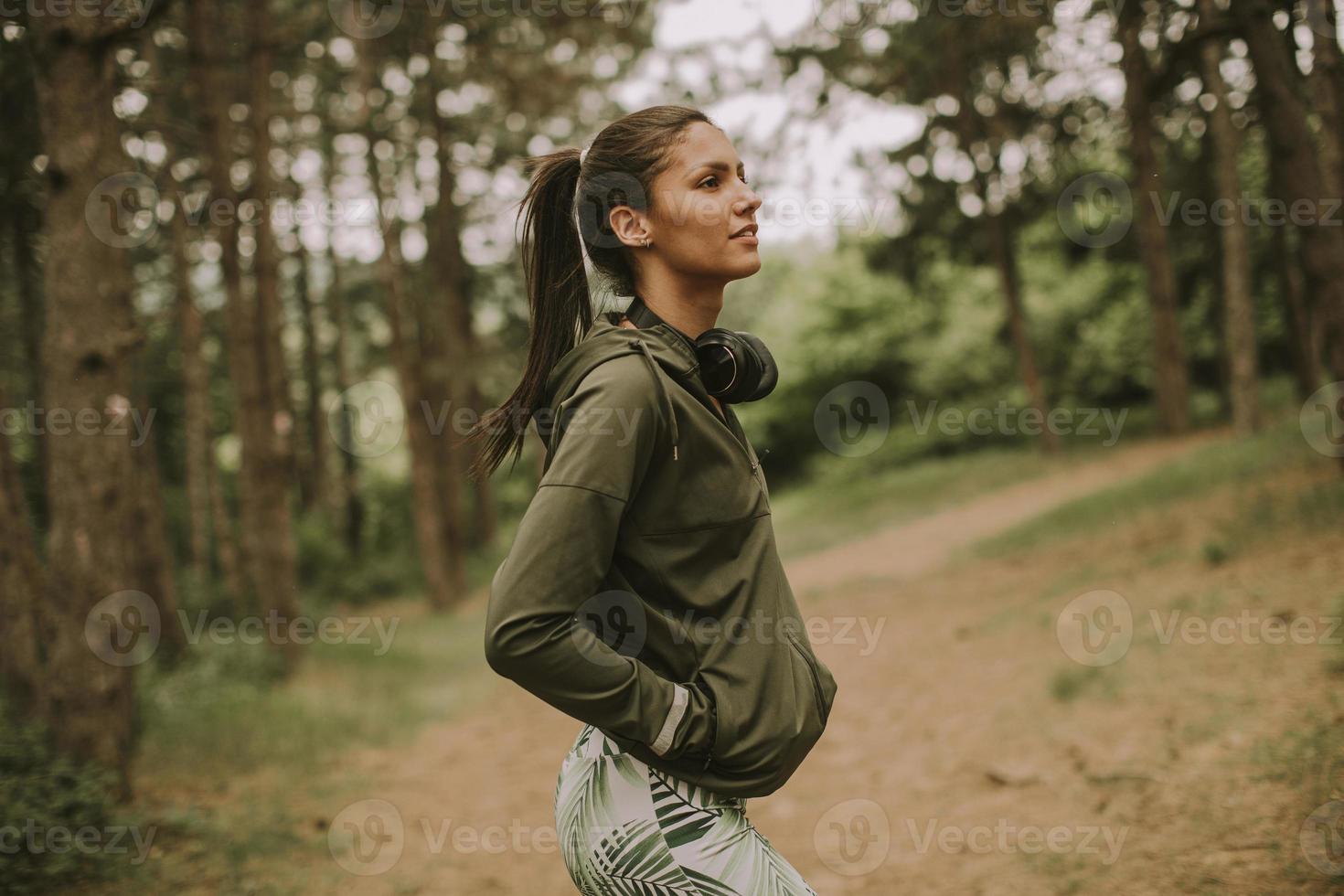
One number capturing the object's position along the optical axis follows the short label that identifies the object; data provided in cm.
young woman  175
